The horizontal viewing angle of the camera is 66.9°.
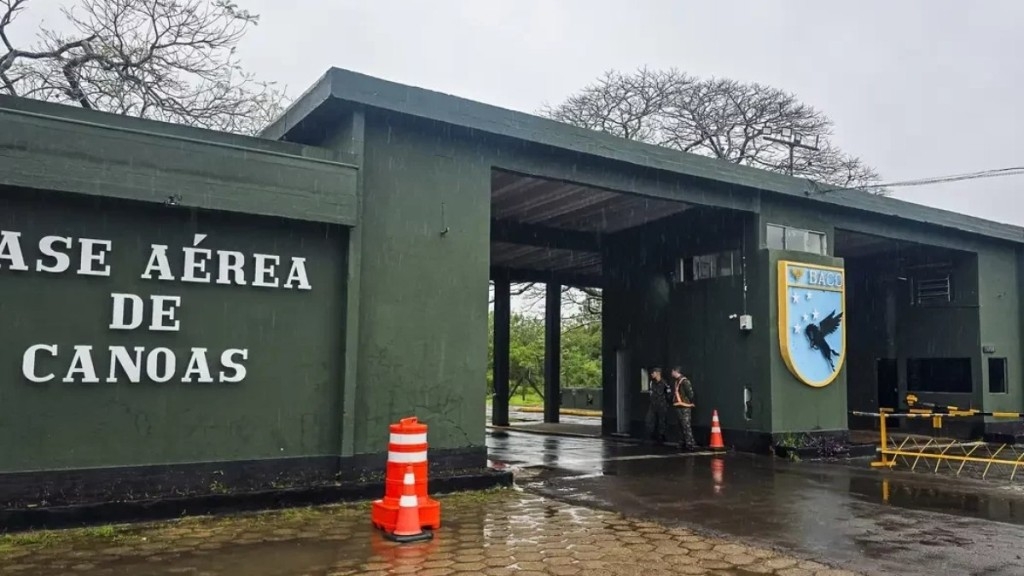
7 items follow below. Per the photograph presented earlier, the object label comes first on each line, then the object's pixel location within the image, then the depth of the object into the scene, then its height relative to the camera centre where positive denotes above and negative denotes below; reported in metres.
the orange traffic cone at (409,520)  7.12 -1.45
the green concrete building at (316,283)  7.84 +0.99
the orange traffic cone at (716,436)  14.43 -1.31
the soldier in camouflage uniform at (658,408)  15.79 -0.88
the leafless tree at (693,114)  33.66 +10.95
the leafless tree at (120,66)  17.16 +6.64
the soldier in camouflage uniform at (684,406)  14.60 -0.79
